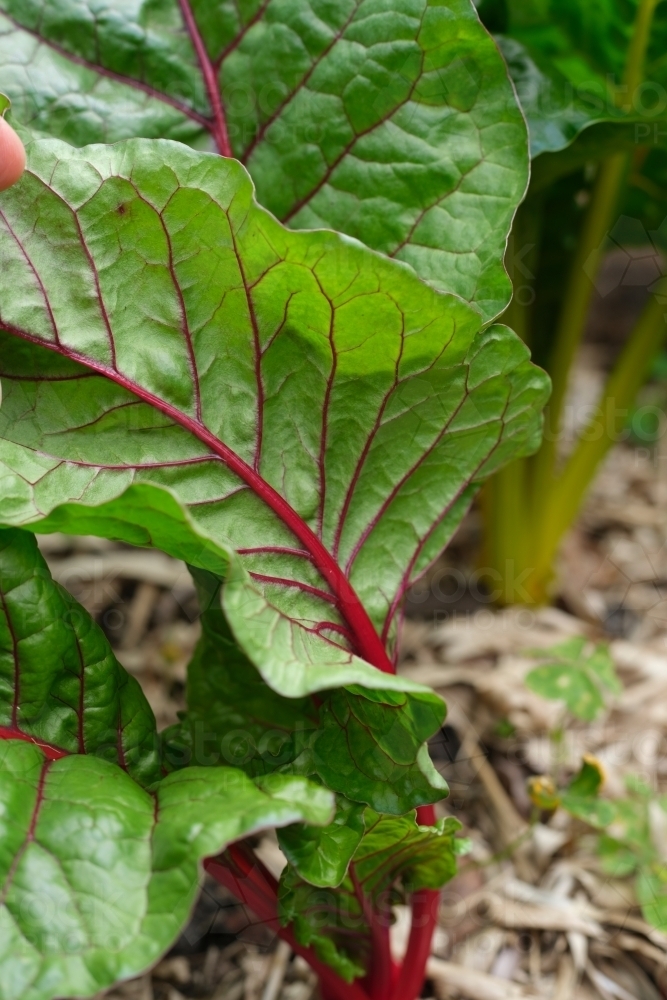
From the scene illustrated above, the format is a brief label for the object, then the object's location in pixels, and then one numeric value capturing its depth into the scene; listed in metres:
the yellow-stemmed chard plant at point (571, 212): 0.87
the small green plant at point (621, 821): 0.87
